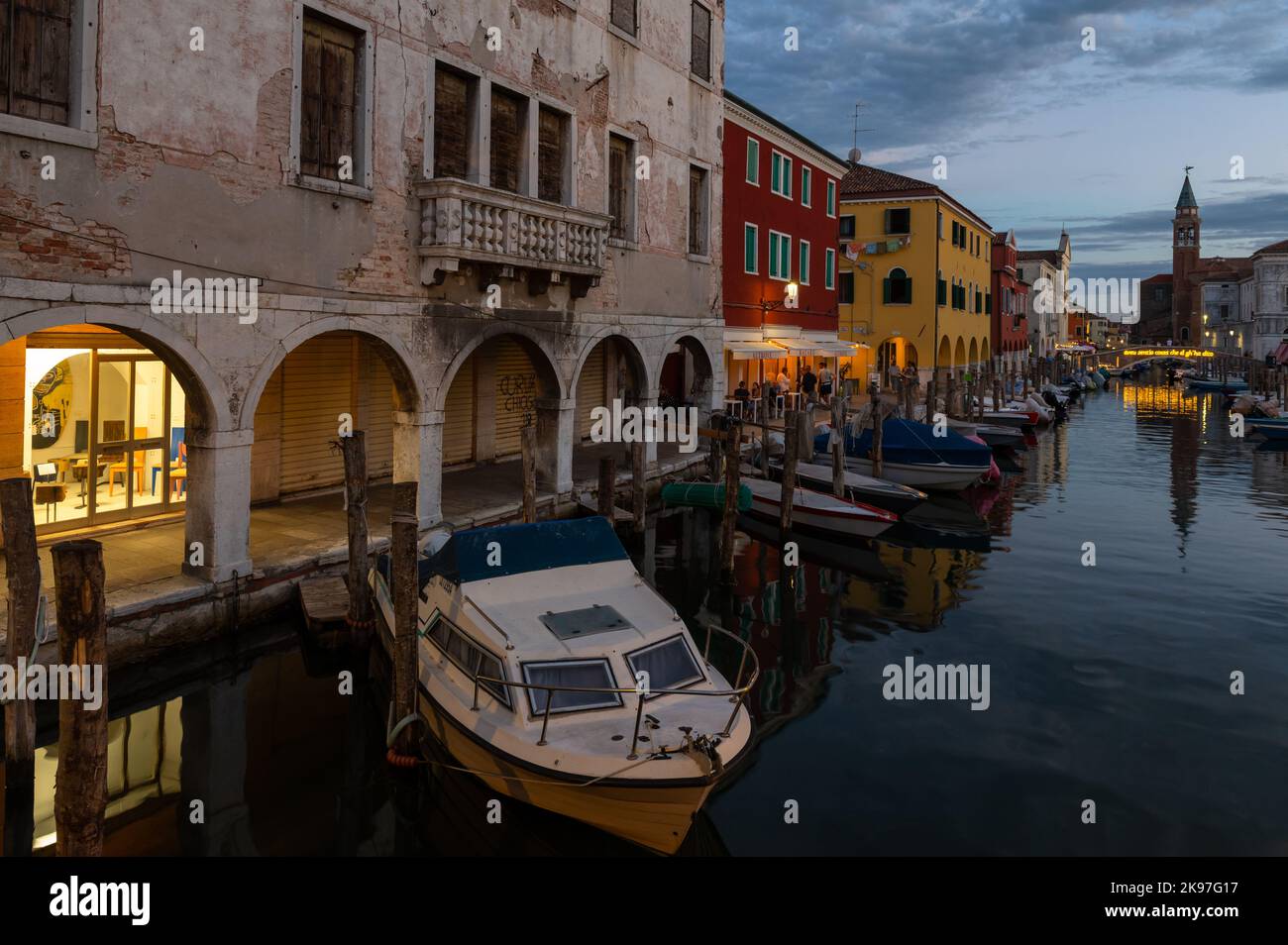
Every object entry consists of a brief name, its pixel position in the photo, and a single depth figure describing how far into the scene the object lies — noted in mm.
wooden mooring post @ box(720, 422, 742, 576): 17281
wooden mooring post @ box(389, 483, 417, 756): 9609
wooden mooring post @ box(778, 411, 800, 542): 20359
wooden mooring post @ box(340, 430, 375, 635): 12219
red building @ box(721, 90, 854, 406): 29766
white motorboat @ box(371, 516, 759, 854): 8000
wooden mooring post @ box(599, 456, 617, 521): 18031
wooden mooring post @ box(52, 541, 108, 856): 6672
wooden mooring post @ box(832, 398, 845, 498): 22078
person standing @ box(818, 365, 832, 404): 36969
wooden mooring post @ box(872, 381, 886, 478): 25797
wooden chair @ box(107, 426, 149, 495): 14752
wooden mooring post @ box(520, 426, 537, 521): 16000
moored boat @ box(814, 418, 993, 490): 26281
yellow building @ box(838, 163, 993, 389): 46750
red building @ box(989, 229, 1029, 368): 68375
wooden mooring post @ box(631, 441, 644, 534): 19609
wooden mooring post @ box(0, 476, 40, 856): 8258
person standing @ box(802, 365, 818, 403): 36125
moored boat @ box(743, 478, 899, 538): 20391
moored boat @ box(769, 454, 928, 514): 22625
